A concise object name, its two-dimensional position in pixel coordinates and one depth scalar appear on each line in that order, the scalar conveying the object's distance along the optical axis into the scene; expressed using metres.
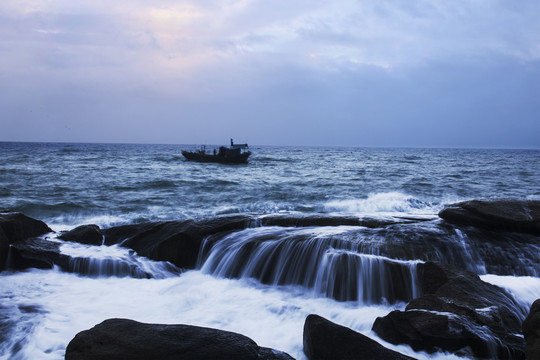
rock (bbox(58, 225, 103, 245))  8.87
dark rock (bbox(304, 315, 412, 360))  3.74
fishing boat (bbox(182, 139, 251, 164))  44.22
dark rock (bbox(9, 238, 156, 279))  7.54
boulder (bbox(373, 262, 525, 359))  4.17
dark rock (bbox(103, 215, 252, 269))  7.98
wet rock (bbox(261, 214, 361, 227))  8.86
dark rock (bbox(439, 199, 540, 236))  7.95
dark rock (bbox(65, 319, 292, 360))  3.64
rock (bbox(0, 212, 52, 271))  7.38
